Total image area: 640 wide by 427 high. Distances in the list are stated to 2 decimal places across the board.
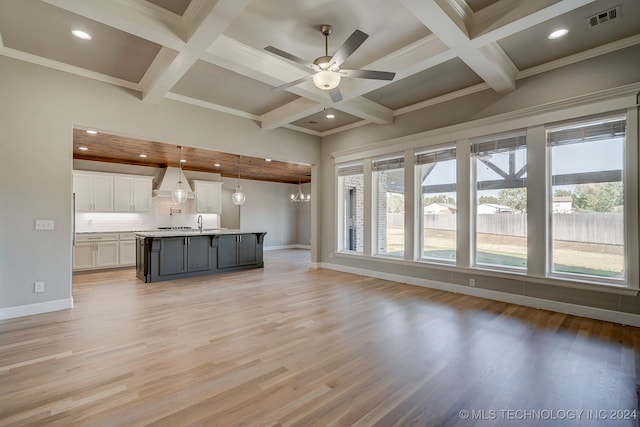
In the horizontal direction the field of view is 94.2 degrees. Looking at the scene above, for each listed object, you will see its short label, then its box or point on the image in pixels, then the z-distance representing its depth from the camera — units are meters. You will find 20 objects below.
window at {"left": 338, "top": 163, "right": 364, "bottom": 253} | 6.88
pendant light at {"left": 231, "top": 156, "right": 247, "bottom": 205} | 7.39
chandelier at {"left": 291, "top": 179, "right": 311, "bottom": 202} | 11.24
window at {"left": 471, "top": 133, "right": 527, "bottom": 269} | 4.38
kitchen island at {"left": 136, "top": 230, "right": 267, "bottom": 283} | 5.82
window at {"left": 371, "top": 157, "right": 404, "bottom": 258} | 5.93
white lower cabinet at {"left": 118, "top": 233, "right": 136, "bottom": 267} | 7.42
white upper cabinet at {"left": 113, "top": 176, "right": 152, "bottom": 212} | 7.68
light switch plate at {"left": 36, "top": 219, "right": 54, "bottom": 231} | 3.88
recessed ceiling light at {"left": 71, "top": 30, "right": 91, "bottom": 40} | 3.26
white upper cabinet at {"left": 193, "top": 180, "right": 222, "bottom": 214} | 9.30
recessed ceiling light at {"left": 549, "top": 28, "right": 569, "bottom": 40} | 3.24
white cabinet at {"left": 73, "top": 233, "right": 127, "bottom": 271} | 6.84
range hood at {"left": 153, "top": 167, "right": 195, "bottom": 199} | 8.45
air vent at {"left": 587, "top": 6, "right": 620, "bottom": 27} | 2.92
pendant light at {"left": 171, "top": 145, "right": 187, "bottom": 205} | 6.68
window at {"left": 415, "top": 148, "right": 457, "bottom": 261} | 5.15
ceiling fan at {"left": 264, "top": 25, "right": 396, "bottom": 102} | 2.88
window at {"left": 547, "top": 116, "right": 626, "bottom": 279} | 3.64
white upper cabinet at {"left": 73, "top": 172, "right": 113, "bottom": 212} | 7.12
